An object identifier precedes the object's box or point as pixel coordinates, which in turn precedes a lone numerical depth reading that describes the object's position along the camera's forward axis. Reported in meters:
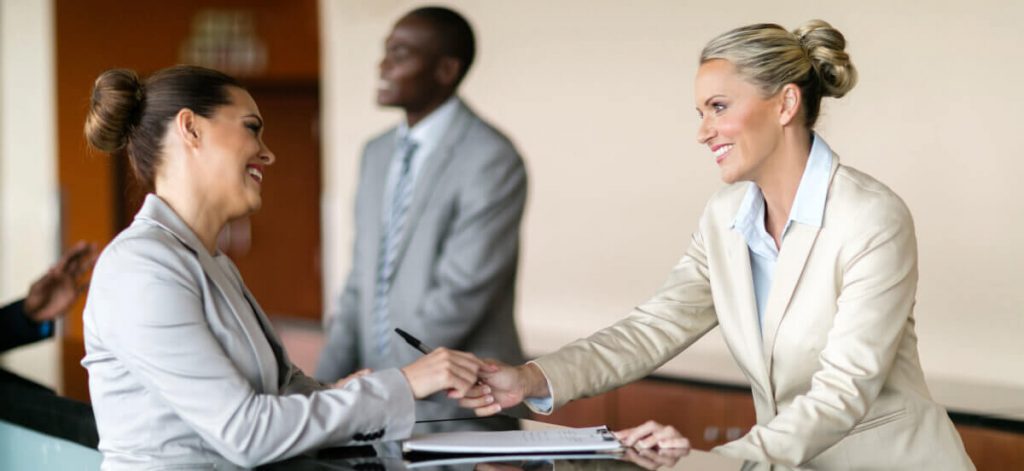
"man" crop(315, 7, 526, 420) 3.69
